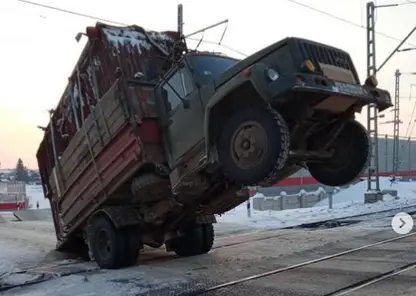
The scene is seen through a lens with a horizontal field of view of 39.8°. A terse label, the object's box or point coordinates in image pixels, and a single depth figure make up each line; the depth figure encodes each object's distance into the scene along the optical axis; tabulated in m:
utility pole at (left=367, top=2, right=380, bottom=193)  24.05
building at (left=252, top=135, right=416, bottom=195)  31.42
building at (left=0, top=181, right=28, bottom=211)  25.00
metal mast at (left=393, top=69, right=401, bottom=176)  37.87
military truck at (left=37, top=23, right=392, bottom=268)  6.51
